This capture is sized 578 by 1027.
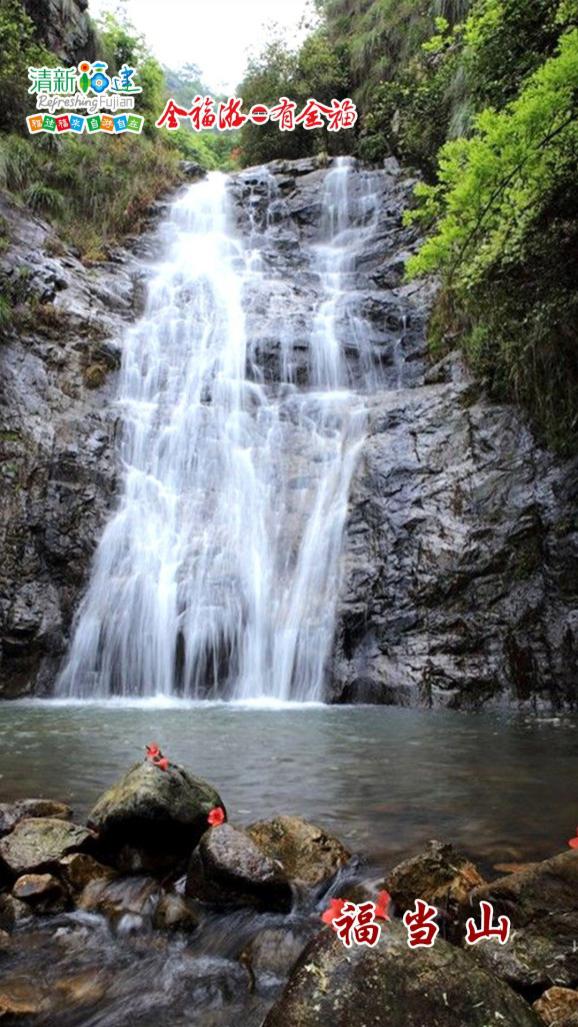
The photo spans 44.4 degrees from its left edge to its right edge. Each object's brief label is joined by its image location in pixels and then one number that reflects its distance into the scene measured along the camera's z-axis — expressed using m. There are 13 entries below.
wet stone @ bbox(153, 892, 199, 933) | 3.17
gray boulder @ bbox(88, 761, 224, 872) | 3.63
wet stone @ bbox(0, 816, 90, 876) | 3.45
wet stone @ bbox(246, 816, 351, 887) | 3.49
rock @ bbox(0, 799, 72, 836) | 3.88
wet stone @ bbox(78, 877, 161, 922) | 3.28
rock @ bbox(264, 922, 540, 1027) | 2.04
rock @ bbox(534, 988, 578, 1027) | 2.18
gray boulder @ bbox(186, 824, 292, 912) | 3.27
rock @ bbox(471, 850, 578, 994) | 2.43
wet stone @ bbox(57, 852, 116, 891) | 3.45
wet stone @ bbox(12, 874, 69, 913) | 3.28
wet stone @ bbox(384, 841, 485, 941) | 3.02
